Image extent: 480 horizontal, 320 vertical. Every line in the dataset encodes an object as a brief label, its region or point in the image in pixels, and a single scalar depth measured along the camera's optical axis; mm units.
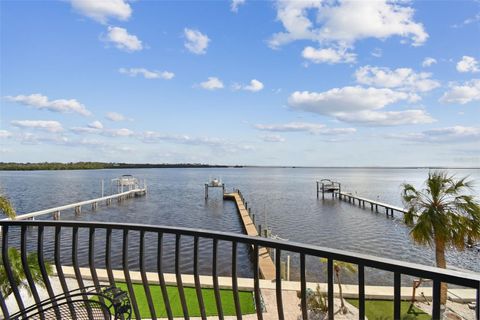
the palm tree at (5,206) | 13033
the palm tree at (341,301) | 10495
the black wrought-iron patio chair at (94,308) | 1934
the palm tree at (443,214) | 12664
